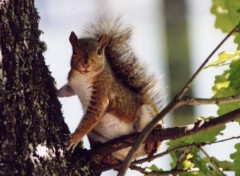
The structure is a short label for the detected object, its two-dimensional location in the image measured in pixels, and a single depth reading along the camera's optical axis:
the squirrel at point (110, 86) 5.57
